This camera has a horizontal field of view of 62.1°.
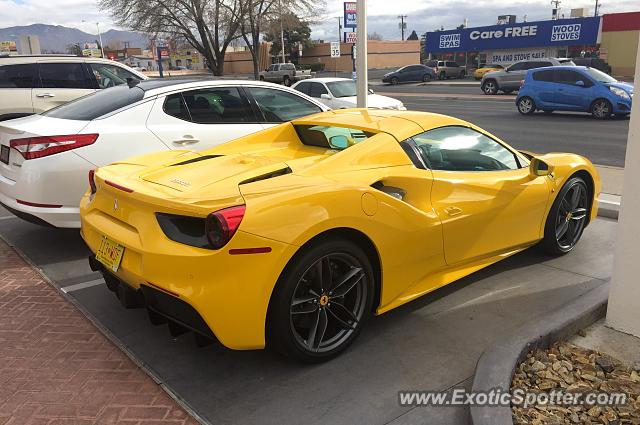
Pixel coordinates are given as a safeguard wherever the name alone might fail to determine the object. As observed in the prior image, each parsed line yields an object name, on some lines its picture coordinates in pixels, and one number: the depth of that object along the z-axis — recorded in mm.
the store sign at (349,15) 13664
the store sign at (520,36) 45594
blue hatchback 15508
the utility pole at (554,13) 73588
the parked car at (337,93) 13695
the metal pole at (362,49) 7734
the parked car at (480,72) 39500
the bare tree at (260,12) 34031
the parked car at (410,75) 43469
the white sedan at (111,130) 4773
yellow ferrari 2760
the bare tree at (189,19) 33688
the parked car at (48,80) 8906
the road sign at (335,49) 23680
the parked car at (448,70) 49656
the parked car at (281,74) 44250
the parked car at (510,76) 26281
